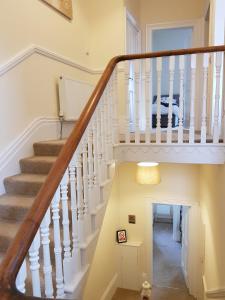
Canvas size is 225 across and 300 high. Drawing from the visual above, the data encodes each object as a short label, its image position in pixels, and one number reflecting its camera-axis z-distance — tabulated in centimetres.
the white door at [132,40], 428
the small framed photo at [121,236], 437
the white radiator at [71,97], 351
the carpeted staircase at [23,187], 210
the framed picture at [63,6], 339
